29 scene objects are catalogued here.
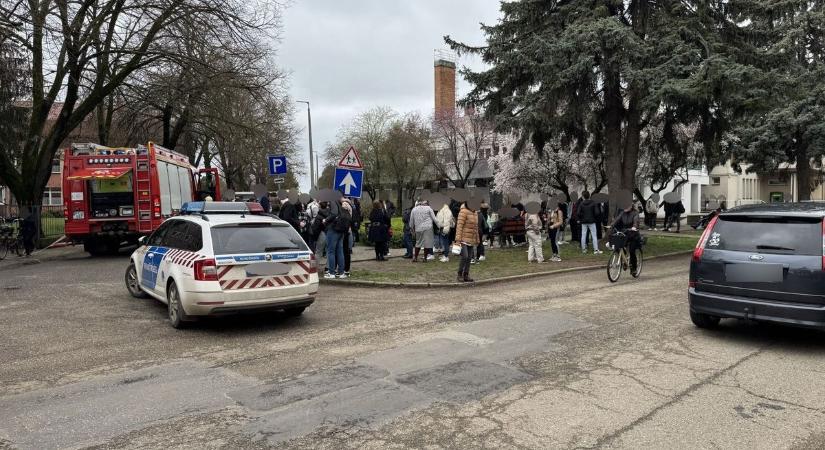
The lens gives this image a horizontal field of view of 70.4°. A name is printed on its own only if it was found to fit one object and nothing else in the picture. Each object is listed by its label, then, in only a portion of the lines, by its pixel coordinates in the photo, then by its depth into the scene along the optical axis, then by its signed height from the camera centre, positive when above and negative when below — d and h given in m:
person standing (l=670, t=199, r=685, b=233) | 27.70 -0.65
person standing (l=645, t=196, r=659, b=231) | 32.43 -0.87
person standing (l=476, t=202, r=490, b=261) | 13.71 -0.64
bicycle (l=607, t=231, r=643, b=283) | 11.52 -1.17
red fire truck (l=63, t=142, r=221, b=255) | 16.53 +0.61
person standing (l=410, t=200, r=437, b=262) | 14.51 -0.48
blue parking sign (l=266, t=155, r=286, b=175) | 18.80 +1.45
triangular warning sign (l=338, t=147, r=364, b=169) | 12.49 +1.01
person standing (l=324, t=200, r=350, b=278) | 11.54 -0.58
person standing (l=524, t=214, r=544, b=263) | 14.30 -0.88
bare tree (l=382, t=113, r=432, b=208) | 47.69 +4.55
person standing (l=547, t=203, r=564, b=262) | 15.25 -0.65
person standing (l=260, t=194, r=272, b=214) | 17.52 +0.16
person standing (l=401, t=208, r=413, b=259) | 15.80 -0.94
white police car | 7.19 -0.73
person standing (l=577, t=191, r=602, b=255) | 15.87 -0.41
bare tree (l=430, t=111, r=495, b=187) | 45.47 +4.85
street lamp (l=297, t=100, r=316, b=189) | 29.44 +2.08
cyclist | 12.16 -0.53
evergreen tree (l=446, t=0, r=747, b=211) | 15.25 +3.55
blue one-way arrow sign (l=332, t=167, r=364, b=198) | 12.55 +0.52
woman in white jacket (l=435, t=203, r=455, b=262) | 15.10 -0.51
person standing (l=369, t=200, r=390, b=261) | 14.45 -0.50
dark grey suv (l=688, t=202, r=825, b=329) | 6.09 -0.77
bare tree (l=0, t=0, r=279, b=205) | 16.22 +5.12
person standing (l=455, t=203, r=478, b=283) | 11.48 -0.64
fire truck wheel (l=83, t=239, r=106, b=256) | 17.73 -1.02
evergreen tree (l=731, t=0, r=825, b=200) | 16.47 +3.55
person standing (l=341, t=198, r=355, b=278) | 12.11 -0.75
